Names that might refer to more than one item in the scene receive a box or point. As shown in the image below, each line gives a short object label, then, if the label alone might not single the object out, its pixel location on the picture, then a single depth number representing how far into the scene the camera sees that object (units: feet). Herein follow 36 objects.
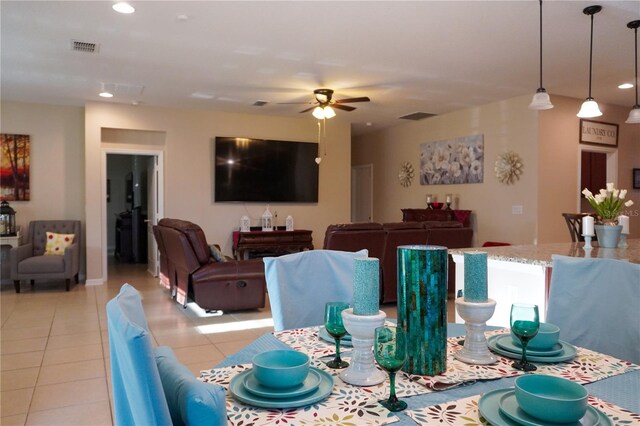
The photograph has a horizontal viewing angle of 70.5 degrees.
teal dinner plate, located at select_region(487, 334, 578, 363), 4.23
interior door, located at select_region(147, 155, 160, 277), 24.27
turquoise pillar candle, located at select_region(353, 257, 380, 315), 3.80
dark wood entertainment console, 23.79
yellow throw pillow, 21.20
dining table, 3.16
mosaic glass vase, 3.73
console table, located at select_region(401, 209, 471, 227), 23.21
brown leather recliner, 15.40
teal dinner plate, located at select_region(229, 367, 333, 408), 3.33
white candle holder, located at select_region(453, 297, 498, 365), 4.16
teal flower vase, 9.47
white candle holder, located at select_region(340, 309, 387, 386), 3.74
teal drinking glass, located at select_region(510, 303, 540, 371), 4.02
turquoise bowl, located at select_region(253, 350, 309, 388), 3.51
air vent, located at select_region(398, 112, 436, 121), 25.27
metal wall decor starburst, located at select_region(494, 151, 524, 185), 21.38
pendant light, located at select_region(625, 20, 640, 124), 12.75
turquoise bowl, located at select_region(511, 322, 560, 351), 4.41
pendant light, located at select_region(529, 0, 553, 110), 12.19
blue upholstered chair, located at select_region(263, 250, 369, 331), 6.13
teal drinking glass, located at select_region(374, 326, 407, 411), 3.27
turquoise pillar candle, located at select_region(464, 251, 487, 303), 4.23
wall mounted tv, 24.64
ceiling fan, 19.53
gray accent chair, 19.31
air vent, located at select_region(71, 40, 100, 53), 14.23
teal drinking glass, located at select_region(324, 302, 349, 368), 4.19
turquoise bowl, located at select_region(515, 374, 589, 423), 2.91
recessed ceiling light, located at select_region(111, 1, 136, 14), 11.39
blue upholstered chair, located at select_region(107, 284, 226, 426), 2.50
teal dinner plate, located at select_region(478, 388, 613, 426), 2.98
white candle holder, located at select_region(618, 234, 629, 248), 9.75
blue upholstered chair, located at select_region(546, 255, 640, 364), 5.24
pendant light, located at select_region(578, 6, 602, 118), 12.53
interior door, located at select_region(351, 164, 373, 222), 32.42
